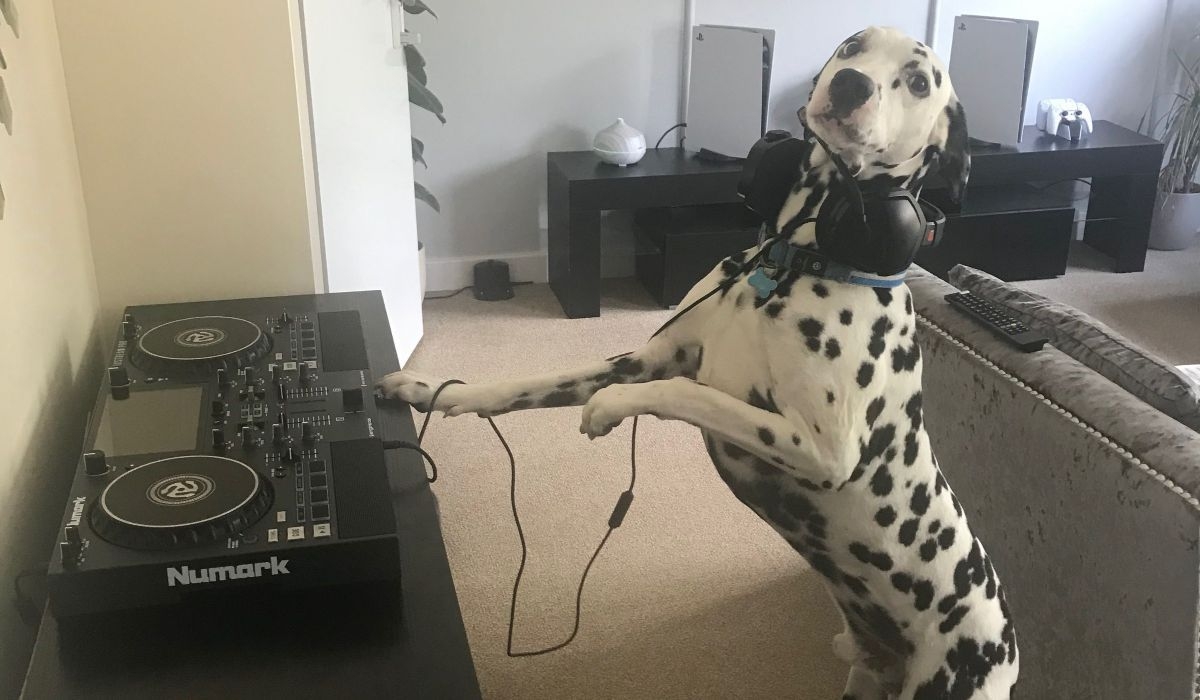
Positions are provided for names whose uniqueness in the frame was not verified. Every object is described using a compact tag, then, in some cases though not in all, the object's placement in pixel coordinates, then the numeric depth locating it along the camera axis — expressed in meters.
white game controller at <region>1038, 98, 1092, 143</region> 4.28
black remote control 1.81
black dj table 1.20
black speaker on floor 4.09
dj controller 1.29
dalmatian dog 1.28
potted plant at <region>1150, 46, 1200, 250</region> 4.37
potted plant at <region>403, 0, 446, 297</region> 3.29
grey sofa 1.51
